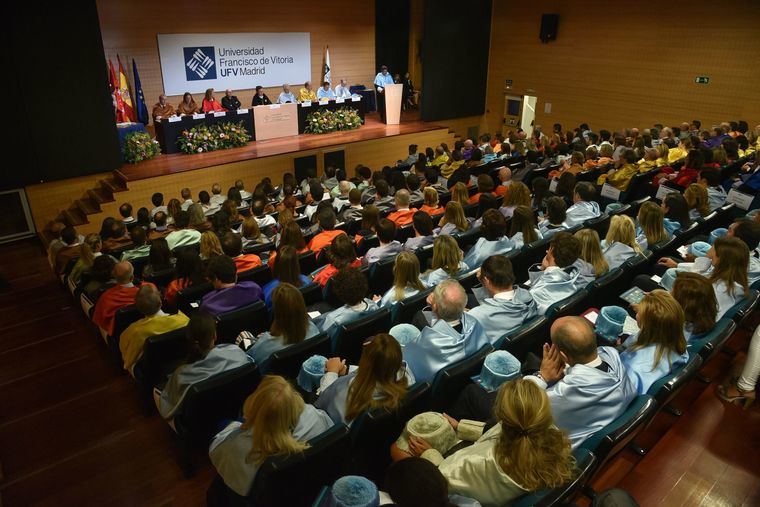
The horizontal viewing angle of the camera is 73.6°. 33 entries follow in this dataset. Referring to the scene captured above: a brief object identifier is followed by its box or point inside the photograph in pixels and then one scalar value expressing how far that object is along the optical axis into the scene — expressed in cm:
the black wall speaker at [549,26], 1236
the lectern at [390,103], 1244
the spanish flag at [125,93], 1031
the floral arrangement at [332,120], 1155
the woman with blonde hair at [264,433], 218
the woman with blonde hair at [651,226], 454
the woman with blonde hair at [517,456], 192
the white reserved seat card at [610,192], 700
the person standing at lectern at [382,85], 1279
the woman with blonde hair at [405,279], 382
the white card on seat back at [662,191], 641
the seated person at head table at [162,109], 1043
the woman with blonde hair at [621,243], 429
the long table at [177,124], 978
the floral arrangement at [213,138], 998
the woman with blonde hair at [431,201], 606
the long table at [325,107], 1139
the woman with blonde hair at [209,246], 473
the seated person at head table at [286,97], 1205
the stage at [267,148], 903
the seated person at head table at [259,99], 1181
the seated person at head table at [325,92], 1246
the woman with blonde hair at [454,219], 522
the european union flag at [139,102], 1068
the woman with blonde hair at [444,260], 416
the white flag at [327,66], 1348
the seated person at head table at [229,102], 1142
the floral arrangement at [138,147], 930
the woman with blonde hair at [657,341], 273
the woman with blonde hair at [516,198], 588
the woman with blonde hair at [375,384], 246
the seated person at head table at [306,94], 1218
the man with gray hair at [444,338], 297
